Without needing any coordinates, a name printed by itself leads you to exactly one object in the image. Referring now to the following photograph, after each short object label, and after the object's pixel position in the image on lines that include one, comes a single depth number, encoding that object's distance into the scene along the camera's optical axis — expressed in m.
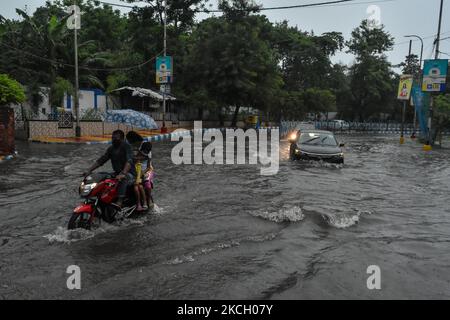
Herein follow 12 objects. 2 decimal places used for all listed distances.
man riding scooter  7.29
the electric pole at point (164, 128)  32.02
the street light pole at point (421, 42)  40.97
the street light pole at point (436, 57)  28.36
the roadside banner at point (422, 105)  32.58
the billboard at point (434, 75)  25.39
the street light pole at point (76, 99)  24.58
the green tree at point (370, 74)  62.69
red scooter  6.63
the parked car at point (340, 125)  55.74
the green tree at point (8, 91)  18.56
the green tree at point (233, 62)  38.38
